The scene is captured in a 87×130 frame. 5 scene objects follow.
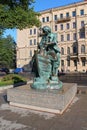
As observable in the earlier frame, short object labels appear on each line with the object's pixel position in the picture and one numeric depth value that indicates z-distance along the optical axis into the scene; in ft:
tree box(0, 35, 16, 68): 108.58
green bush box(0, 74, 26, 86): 27.48
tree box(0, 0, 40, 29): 30.08
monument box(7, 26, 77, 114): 12.48
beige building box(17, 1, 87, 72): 84.10
